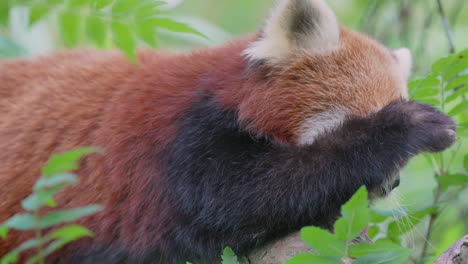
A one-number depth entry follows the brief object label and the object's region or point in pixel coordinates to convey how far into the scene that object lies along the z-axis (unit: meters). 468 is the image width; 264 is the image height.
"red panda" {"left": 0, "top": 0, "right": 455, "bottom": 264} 5.12
